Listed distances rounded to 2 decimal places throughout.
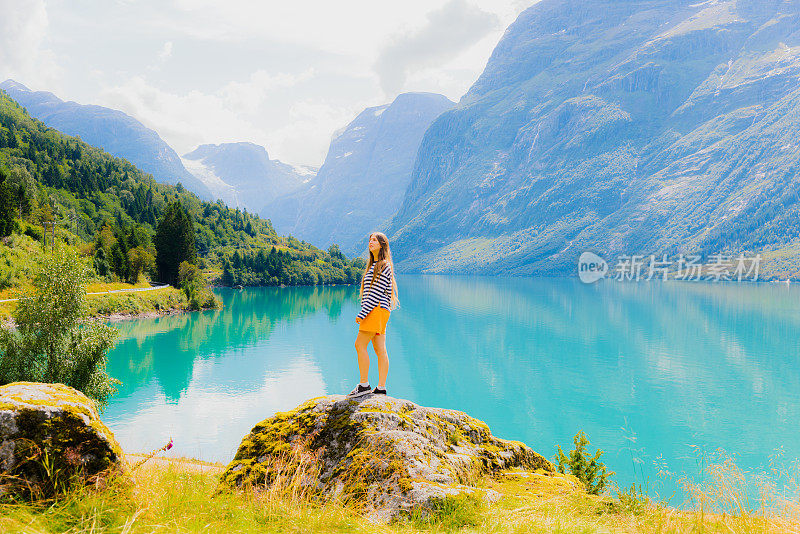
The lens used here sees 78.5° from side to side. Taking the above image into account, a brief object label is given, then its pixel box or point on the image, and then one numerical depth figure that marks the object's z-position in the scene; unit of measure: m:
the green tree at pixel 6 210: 72.44
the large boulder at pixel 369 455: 5.80
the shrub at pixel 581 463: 12.01
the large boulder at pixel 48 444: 5.30
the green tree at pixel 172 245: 101.31
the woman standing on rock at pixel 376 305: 7.62
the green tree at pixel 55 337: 26.31
